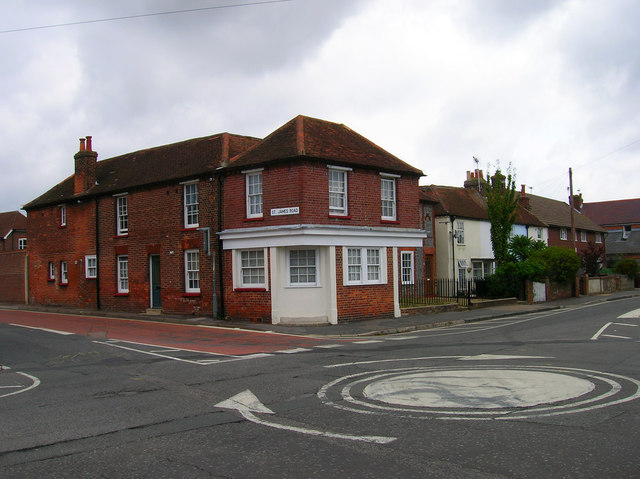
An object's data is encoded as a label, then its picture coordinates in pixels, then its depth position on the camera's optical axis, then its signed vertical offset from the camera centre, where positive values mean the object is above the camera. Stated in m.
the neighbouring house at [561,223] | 51.25 +3.25
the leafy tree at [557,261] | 35.00 -0.26
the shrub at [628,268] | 50.62 -1.10
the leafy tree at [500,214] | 34.03 +2.62
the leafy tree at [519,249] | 34.72 +0.56
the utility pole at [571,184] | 44.53 +5.60
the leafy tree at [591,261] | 49.25 -0.39
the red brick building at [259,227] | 21.30 +1.56
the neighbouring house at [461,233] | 37.31 +1.79
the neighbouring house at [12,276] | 36.25 -0.24
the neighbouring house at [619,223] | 71.88 +4.65
